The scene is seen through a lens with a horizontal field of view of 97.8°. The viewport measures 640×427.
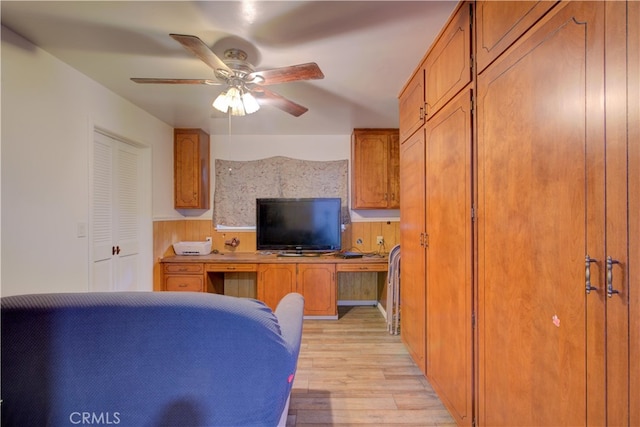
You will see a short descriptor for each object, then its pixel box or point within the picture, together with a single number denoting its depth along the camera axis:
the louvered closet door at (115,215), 2.50
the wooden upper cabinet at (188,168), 3.66
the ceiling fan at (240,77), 1.66
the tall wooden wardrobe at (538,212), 0.72
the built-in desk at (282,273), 3.33
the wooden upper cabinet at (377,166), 3.67
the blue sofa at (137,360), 0.93
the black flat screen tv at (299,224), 3.59
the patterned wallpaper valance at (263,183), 3.91
